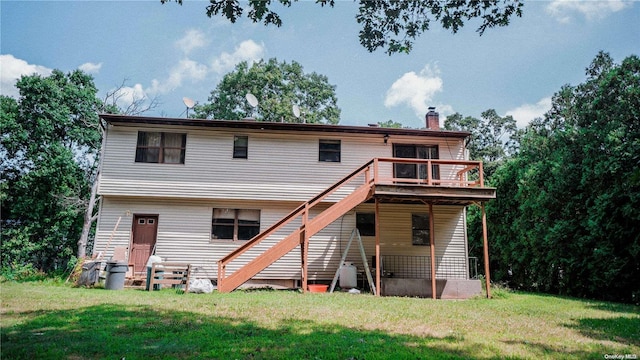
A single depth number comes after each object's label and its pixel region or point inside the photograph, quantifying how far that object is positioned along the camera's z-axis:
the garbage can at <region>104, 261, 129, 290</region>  11.80
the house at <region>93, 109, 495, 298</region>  14.48
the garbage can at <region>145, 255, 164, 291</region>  12.10
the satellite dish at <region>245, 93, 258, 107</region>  18.20
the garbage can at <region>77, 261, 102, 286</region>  12.48
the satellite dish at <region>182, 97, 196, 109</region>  17.27
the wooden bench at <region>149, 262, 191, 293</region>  11.70
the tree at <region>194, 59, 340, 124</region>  32.72
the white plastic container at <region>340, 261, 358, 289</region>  13.54
